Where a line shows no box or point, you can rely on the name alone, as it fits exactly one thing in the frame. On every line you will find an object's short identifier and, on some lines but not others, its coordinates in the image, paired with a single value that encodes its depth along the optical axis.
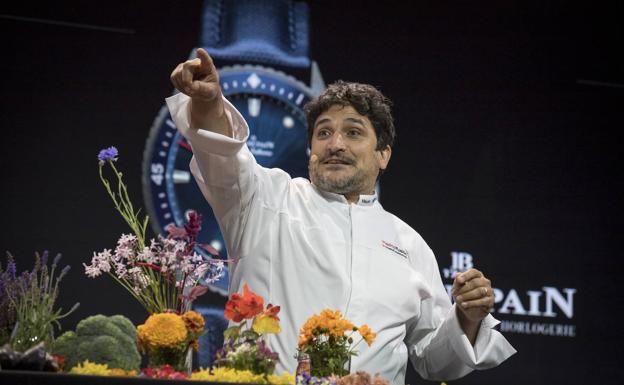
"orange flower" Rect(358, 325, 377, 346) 3.66
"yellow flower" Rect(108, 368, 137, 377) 3.50
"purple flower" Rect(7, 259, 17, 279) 3.71
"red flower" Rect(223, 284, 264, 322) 3.64
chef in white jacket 3.92
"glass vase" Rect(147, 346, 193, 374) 3.57
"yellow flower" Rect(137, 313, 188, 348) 3.55
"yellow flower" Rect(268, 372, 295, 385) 3.56
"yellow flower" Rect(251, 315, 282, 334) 3.63
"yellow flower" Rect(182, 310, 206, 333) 3.59
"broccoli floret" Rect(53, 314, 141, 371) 3.59
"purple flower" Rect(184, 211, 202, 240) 3.72
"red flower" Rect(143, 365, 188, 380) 3.52
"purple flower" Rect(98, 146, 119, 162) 3.80
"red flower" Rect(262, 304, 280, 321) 3.65
